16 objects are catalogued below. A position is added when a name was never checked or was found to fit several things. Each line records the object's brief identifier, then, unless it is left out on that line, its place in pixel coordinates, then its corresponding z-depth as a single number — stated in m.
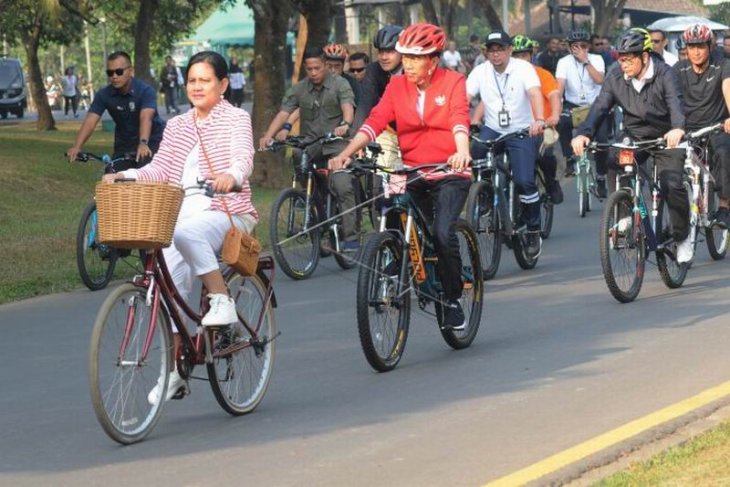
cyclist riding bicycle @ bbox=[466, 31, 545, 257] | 14.07
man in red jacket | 9.62
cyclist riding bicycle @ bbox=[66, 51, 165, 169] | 14.23
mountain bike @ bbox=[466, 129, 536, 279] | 13.37
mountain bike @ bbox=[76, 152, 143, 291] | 13.48
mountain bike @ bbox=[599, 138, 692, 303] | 11.70
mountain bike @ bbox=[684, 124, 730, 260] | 12.73
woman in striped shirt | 7.63
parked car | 60.94
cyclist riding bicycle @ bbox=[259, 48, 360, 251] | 14.95
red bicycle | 7.26
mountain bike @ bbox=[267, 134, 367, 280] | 14.19
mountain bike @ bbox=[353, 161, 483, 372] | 9.02
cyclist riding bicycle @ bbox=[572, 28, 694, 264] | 12.23
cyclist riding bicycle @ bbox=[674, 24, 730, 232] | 13.92
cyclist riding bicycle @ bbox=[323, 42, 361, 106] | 15.45
